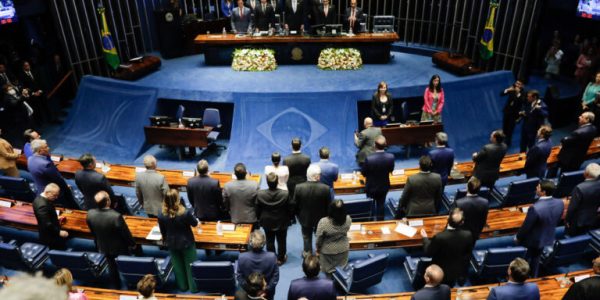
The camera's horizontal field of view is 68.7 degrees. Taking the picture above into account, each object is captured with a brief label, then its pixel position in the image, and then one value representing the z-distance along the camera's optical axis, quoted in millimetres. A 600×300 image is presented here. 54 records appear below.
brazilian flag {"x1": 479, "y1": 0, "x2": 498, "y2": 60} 12477
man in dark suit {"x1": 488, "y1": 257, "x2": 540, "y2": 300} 4176
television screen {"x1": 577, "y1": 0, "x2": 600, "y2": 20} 11578
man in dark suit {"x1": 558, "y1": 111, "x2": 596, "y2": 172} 7387
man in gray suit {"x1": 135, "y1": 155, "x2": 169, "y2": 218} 6195
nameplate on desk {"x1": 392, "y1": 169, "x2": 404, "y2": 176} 7719
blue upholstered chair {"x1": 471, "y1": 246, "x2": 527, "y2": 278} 5383
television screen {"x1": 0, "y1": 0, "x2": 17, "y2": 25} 11281
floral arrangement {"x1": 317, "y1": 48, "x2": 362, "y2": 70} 13008
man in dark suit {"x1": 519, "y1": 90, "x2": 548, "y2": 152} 8508
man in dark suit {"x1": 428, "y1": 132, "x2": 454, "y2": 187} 6668
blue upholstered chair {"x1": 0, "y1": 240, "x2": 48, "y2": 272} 5520
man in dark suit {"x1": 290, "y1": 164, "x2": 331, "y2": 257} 5645
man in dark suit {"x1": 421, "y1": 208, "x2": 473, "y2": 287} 4668
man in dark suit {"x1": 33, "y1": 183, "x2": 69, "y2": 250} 5410
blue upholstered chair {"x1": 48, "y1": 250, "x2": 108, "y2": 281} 5367
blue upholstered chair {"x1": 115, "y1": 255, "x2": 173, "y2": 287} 5238
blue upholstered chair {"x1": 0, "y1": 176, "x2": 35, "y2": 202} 7246
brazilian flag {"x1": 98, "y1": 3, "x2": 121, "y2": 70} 12575
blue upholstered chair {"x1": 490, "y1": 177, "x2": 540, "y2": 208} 6918
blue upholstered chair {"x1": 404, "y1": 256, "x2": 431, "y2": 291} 5395
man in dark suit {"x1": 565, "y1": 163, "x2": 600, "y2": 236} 5786
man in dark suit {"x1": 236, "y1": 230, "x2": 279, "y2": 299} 4527
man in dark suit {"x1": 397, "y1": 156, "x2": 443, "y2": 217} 5828
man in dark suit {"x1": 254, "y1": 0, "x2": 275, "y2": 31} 13608
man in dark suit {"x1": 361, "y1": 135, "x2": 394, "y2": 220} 6457
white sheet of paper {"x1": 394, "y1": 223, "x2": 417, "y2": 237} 5993
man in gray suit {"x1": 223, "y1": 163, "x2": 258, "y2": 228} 5949
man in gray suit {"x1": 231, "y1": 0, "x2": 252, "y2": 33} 13672
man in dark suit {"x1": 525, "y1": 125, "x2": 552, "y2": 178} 6965
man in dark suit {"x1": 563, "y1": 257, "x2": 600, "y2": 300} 4152
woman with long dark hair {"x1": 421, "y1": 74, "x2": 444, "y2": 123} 9472
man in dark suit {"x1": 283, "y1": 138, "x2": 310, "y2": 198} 6480
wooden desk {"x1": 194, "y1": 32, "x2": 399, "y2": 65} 13062
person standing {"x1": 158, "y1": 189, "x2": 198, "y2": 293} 5023
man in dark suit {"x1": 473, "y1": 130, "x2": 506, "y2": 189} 6852
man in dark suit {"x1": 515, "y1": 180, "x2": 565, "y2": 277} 5250
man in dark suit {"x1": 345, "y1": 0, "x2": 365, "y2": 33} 13484
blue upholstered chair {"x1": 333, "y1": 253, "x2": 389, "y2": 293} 5207
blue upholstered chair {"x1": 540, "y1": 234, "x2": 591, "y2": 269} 5449
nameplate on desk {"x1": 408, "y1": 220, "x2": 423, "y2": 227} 6152
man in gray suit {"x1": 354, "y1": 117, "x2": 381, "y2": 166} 7746
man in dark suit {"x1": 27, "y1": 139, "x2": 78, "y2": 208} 6500
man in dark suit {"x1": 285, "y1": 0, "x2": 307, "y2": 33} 13758
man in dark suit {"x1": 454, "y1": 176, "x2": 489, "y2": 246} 5305
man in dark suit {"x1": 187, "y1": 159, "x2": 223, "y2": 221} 6090
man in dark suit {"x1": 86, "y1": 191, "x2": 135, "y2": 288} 5152
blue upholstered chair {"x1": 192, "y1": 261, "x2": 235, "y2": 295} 5129
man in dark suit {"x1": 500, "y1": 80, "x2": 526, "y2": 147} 9255
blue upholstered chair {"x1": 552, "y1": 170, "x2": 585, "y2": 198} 7020
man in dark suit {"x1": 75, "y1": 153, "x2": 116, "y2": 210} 6133
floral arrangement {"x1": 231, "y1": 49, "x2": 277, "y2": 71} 12891
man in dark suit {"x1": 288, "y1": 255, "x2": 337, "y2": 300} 4194
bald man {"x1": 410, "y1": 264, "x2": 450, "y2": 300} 3965
